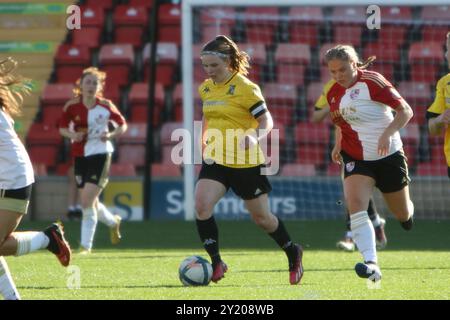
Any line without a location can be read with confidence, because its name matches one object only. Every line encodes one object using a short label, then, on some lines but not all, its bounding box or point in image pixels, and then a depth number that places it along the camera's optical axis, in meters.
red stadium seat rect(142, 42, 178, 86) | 18.73
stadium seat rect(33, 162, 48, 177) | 17.26
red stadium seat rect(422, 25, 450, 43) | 17.70
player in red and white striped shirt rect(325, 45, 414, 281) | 8.08
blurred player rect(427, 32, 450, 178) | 9.19
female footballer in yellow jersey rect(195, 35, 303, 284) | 8.45
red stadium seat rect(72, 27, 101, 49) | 19.33
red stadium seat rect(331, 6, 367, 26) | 17.33
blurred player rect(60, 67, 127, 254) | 11.80
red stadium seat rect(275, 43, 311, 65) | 17.92
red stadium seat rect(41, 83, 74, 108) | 18.30
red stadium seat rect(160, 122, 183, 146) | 17.78
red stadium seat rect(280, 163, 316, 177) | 16.73
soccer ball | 8.20
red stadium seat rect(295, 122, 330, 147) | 17.34
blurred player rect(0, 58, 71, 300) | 6.64
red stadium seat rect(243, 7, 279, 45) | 18.00
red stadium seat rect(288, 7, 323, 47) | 18.09
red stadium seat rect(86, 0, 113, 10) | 19.89
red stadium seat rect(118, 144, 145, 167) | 17.72
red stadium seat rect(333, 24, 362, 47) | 17.83
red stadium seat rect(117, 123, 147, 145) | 17.77
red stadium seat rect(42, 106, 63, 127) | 18.31
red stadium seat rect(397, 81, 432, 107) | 17.28
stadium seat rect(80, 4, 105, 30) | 19.53
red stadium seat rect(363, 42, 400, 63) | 17.53
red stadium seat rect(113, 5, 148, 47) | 19.41
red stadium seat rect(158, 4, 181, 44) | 19.31
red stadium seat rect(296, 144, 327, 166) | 17.17
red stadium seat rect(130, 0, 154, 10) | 19.91
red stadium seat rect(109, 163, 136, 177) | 16.95
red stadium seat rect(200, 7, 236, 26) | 16.92
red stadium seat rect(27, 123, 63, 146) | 17.84
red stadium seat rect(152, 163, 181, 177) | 16.81
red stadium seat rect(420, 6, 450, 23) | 17.34
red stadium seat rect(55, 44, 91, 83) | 18.98
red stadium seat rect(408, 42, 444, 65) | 17.55
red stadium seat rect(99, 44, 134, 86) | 18.70
